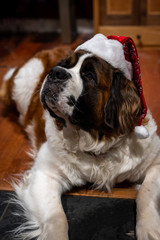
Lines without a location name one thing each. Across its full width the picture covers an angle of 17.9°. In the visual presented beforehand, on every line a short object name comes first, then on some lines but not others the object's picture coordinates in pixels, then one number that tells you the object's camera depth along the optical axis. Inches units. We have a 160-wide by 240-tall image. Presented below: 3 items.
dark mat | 63.0
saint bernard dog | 61.2
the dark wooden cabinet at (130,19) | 119.1
